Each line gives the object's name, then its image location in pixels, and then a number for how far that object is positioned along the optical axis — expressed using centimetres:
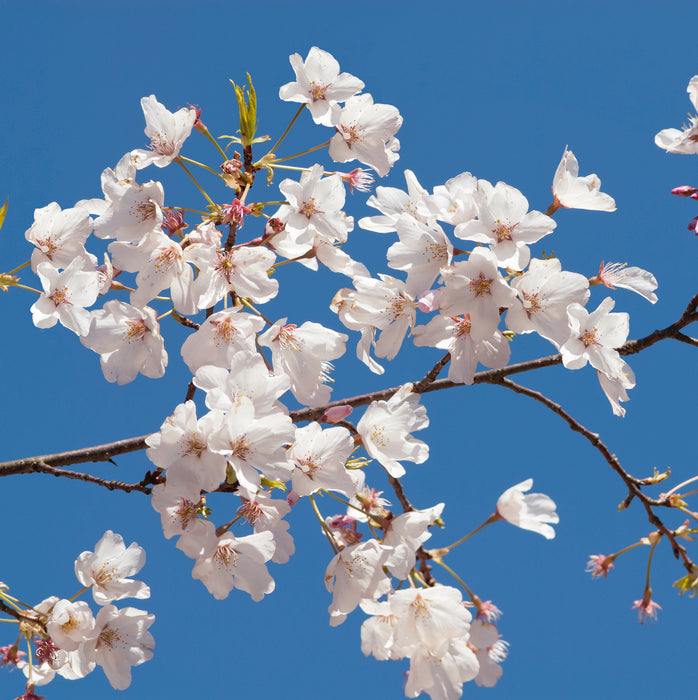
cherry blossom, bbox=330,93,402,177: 525
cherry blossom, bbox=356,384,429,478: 448
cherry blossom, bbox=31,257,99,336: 486
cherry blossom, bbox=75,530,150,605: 504
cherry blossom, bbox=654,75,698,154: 487
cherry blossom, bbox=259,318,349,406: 457
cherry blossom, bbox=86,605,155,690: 507
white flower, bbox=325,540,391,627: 447
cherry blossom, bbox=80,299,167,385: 472
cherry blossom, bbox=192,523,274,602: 450
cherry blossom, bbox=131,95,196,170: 486
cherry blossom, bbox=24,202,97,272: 524
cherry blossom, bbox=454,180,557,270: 432
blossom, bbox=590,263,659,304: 484
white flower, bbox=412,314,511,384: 462
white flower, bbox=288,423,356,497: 421
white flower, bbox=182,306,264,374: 443
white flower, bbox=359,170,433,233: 498
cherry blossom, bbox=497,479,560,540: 470
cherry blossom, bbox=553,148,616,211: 476
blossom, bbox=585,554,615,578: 568
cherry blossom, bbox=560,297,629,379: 464
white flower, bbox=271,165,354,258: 470
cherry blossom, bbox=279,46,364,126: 516
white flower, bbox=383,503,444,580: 438
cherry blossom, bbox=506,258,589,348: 432
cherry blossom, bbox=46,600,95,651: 490
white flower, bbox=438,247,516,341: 418
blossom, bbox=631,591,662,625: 547
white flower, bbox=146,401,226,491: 397
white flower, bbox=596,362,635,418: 477
